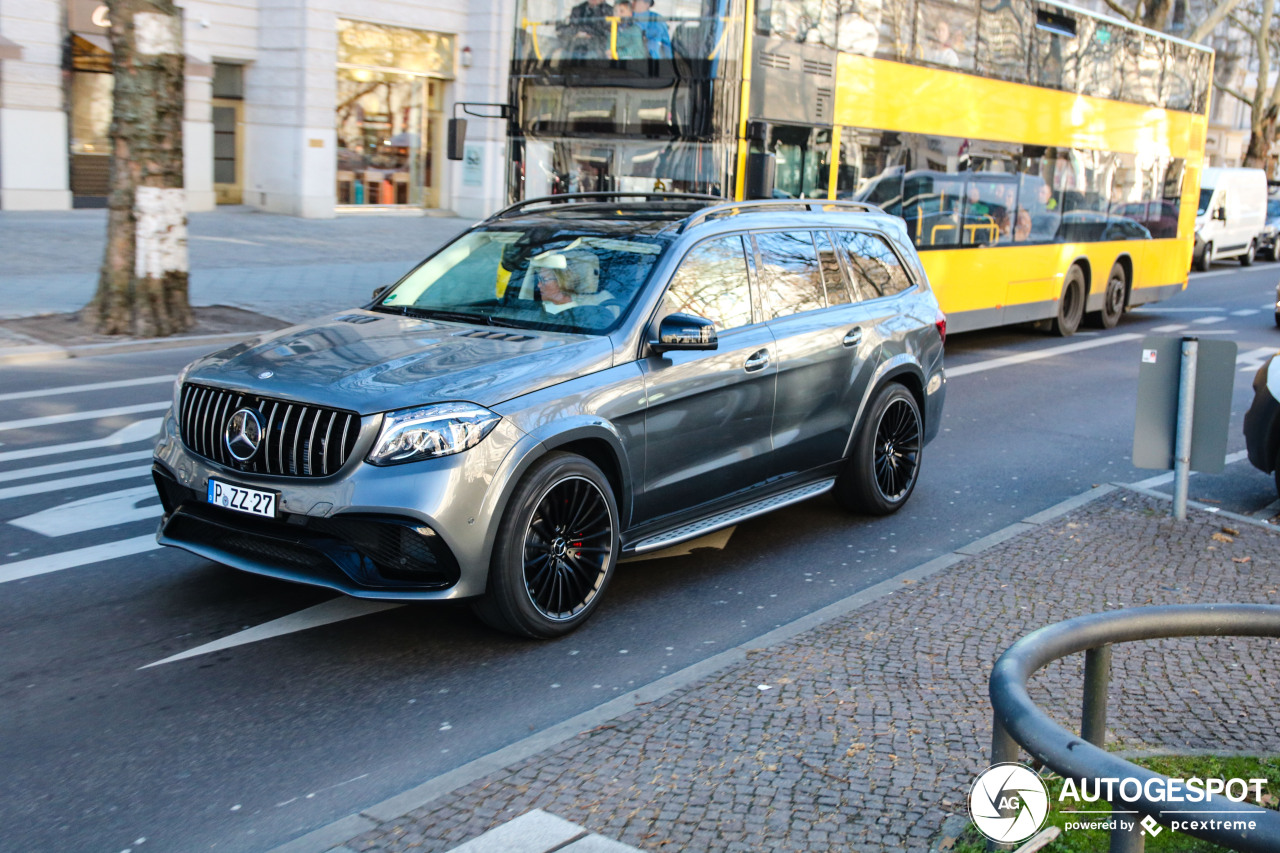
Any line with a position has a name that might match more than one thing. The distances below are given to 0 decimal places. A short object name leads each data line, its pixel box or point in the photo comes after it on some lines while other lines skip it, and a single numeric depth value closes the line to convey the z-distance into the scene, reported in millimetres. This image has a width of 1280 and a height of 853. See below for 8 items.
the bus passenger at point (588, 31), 11516
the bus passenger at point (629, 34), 11305
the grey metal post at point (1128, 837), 2324
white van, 30188
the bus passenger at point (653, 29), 11141
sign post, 7219
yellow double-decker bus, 11180
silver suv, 4883
